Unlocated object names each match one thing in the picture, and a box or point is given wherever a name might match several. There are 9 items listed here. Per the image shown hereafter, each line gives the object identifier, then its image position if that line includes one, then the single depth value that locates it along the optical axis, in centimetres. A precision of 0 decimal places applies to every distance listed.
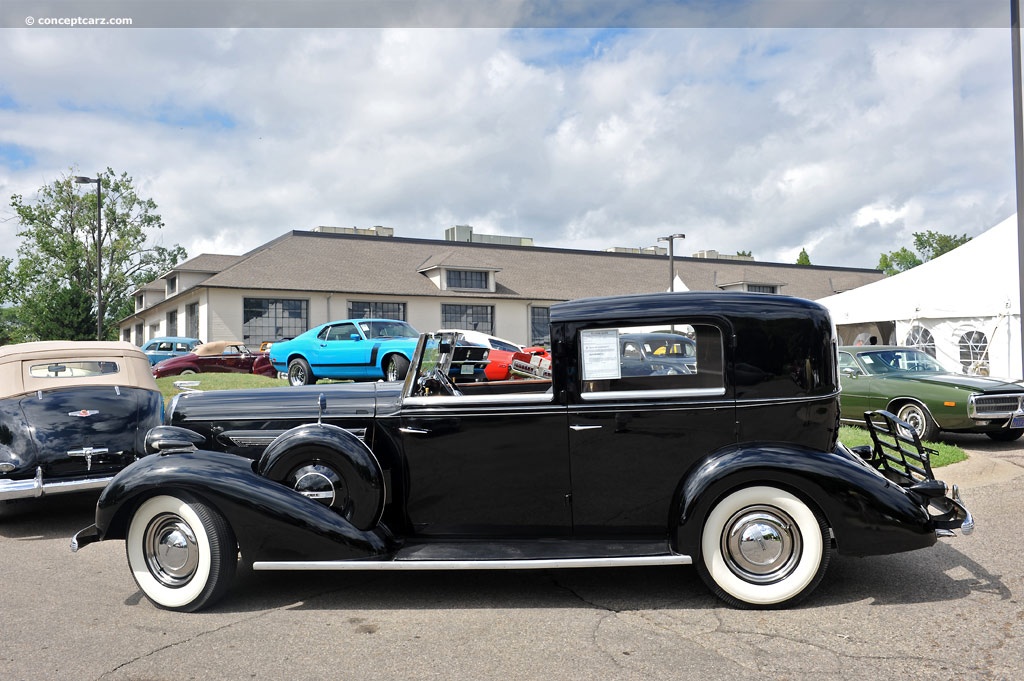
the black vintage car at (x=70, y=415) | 624
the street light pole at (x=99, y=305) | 2635
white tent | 1694
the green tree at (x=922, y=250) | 7425
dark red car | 2289
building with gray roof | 3247
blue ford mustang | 1520
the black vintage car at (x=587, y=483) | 421
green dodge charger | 976
